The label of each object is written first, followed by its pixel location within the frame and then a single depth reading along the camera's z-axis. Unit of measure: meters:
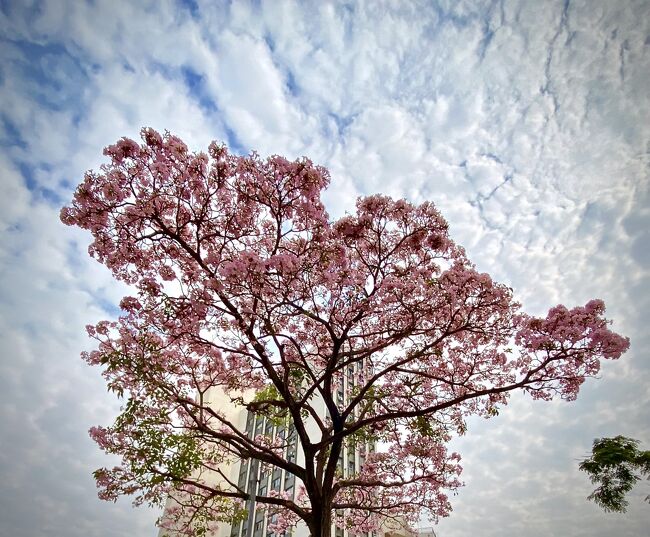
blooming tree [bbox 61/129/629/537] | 7.41
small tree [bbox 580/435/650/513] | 13.04
